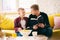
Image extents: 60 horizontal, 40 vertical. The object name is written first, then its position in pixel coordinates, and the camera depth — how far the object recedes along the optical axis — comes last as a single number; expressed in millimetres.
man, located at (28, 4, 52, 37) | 2645
